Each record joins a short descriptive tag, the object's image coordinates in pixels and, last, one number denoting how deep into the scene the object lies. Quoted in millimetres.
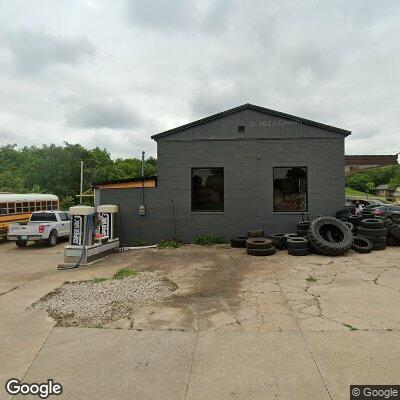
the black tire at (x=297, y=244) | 10789
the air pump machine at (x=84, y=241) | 10742
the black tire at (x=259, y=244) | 11086
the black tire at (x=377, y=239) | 11609
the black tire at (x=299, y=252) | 10773
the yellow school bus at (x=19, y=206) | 18547
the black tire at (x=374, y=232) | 11617
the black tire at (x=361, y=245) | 10969
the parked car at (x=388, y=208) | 22253
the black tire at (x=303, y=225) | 12383
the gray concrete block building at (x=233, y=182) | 13781
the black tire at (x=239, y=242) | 12680
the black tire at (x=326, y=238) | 10555
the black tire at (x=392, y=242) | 12398
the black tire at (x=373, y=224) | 11820
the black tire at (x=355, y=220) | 12852
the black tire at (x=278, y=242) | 11914
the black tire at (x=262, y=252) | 10953
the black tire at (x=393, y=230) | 12180
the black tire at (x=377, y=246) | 11531
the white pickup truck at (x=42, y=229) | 16469
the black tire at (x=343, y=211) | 13386
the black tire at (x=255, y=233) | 12789
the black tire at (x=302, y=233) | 12258
